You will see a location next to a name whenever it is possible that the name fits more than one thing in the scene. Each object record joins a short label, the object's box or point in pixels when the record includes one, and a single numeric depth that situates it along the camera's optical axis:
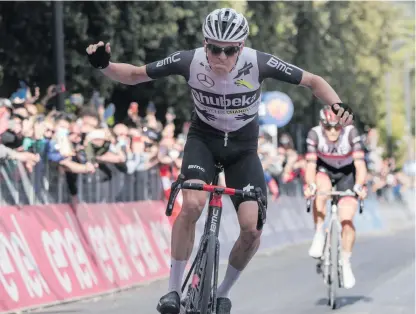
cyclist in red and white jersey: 14.47
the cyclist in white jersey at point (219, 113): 9.27
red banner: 13.11
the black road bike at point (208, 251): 8.69
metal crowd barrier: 13.59
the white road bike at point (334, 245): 13.97
